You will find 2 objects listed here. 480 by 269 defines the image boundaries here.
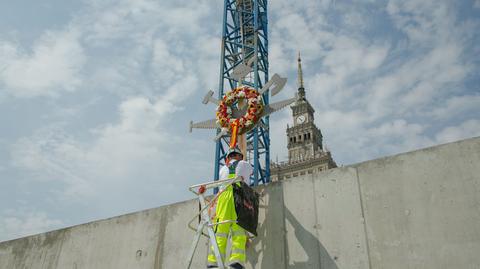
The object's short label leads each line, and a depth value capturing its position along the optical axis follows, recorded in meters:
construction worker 5.61
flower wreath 7.52
